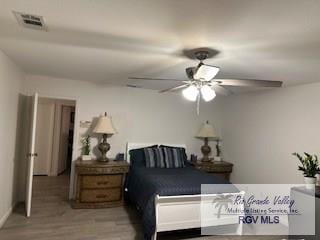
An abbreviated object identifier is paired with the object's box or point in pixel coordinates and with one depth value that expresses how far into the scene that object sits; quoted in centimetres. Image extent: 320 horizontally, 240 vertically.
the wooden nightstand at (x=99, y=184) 383
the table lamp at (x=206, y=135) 479
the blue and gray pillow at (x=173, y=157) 433
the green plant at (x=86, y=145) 427
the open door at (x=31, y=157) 337
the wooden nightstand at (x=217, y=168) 456
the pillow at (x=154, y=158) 422
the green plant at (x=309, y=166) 291
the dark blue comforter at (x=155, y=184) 283
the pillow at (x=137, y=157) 427
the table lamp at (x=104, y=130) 408
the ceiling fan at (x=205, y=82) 223
